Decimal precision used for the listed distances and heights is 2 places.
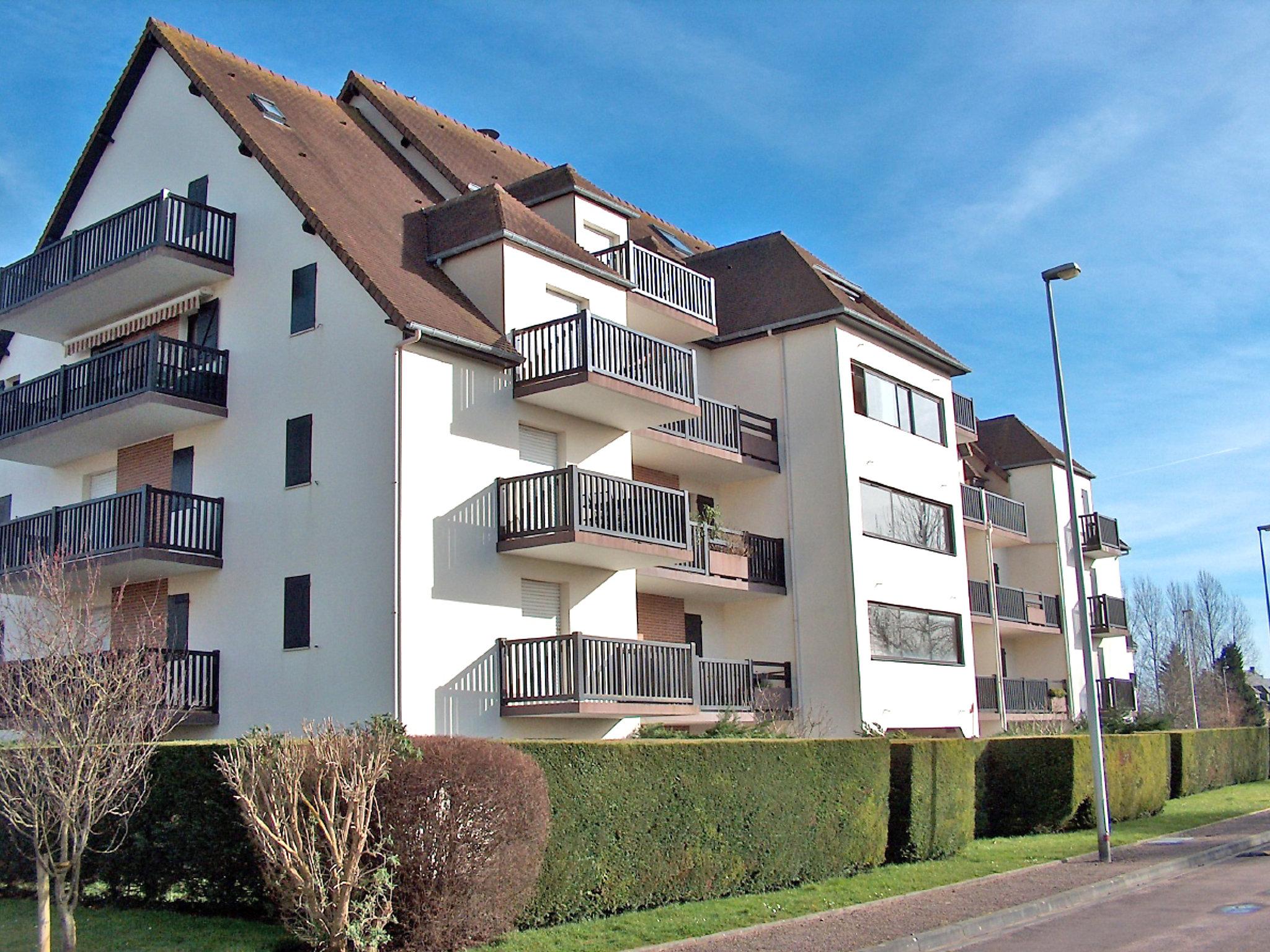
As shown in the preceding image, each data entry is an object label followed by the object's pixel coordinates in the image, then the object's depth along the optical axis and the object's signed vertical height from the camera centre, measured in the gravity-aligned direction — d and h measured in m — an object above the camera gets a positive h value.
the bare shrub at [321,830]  10.95 -0.97
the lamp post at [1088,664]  19.09 +0.44
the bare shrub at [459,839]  11.52 -1.17
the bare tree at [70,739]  10.88 -0.11
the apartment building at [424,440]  19.38 +5.02
